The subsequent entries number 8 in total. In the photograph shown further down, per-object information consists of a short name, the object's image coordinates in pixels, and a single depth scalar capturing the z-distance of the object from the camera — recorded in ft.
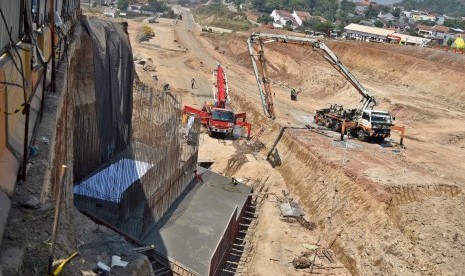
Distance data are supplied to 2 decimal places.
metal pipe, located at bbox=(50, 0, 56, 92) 31.80
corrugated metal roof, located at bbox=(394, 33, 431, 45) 237.66
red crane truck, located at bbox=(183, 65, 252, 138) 92.94
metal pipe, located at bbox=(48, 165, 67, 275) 15.98
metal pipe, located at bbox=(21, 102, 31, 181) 20.89
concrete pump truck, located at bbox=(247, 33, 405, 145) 85.01
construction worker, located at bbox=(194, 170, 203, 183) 71.15
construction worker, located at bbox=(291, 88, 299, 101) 127.03
